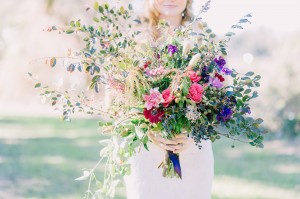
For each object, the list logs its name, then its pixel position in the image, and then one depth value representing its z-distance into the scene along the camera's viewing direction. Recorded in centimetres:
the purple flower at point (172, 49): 271
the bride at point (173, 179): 299
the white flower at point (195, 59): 264
